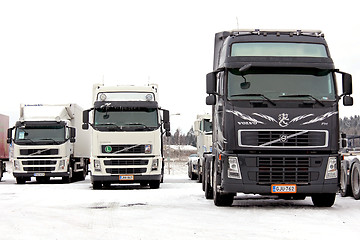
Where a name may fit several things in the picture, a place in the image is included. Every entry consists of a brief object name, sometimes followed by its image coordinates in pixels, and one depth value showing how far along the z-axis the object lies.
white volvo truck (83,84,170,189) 23.41
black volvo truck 14.15
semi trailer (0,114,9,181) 35.75
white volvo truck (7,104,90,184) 30.27
